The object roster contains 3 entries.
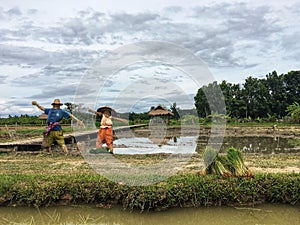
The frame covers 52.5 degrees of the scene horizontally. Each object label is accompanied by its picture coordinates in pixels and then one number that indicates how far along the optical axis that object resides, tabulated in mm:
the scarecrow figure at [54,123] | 8078
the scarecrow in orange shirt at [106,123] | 7511
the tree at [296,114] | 28172
